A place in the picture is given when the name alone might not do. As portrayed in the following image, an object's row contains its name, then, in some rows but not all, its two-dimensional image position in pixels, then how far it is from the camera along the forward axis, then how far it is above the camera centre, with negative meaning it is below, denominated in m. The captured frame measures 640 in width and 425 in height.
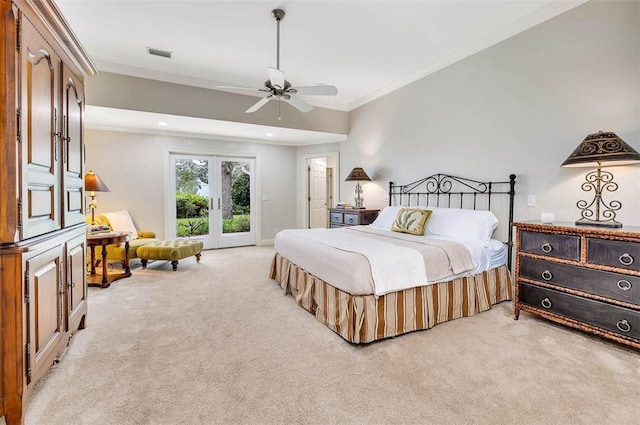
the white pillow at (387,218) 4.16 -0.18
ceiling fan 2.88 +1.21
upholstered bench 4.53 -0.73
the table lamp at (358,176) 5.35 +0.52
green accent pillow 3.52 -0.19
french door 6.19 +0.10
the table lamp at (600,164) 2.28 +0.36
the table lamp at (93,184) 4.23 +0.28
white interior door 7.31 +0.31
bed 2.36 -0.54
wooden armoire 1.40 +0.05
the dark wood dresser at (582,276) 2.11 -0.55
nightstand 5.15 -0.20
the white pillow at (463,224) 3.26 -0.20
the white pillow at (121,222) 5.04 -0.31
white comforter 2.34 -0.48
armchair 4.48 -0.53
